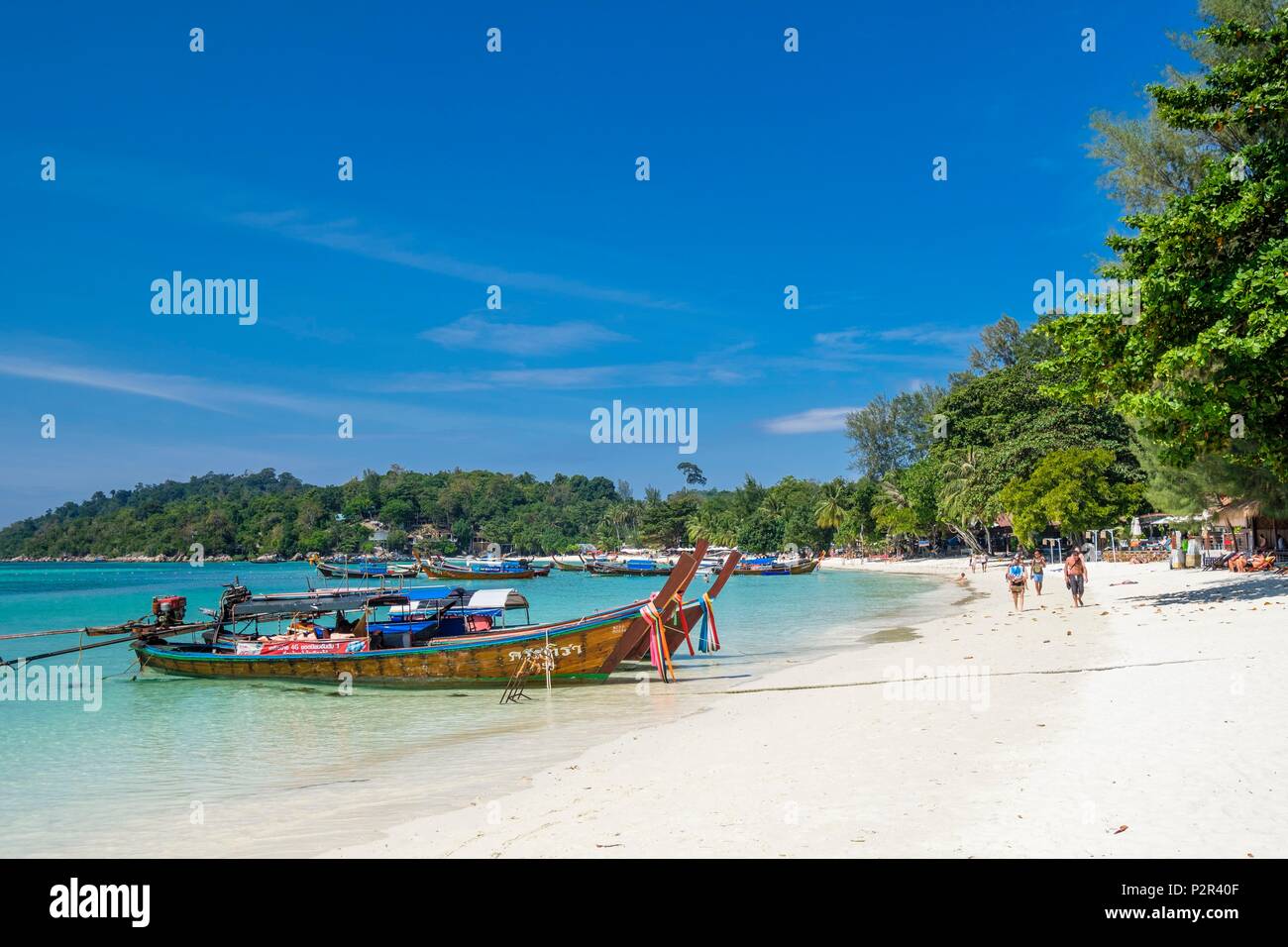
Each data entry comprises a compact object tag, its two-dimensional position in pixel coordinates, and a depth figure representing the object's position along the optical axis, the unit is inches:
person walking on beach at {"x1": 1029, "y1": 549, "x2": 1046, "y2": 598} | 1095.0
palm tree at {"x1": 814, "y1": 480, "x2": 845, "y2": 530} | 3545.8
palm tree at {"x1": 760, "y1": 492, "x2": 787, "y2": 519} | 3929.9
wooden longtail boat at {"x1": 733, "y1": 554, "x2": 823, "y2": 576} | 2893.7
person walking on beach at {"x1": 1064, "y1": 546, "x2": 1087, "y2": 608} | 892.0
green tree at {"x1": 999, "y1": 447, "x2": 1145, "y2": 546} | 1683.1
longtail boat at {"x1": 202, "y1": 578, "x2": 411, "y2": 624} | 756.0
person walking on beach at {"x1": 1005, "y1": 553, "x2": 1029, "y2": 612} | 951.0
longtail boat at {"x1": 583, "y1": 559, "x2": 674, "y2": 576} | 3408.0
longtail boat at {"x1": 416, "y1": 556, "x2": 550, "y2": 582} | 3144.7
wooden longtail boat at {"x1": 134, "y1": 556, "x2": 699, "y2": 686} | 653.9
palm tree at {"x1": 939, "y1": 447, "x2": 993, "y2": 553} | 2180.6
